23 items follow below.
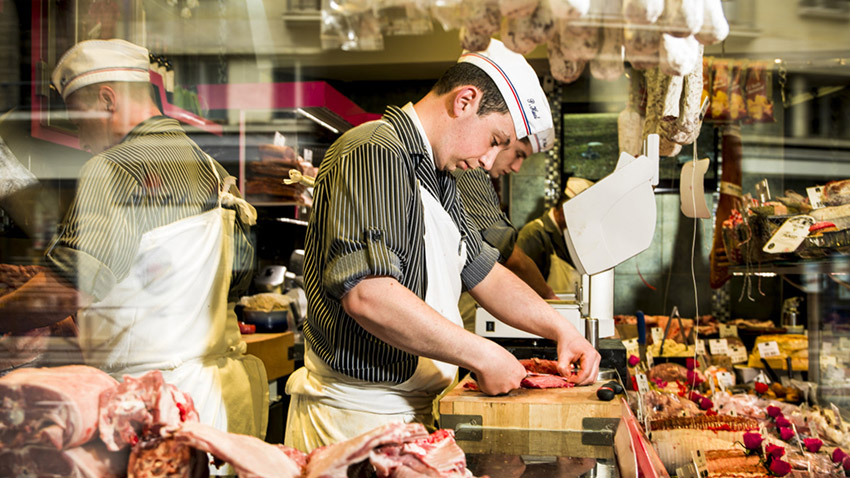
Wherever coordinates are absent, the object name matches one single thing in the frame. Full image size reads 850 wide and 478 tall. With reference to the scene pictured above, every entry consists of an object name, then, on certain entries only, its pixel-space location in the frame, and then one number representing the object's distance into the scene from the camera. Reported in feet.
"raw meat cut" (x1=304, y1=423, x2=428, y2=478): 3.74
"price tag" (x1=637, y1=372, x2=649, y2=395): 10.73
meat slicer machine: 8.09
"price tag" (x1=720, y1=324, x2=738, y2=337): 17.51
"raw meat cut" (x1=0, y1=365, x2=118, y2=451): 3.57
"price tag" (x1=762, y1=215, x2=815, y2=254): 10.33
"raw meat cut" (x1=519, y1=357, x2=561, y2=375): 7.63
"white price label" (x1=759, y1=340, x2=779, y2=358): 14.75
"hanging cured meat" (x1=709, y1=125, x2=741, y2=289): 16.60
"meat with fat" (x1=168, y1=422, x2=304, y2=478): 3.64
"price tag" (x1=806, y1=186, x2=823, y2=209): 10.90
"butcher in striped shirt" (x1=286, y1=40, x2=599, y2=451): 5.44
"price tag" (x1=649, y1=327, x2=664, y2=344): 16.25
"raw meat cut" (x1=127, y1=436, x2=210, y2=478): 3.64
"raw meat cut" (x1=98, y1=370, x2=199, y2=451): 3.65
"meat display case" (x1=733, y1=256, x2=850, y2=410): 12.45
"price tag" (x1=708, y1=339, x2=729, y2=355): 15.76
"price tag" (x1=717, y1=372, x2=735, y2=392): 13.69
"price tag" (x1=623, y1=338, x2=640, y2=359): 14.89
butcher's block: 5.68
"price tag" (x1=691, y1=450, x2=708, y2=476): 7.59
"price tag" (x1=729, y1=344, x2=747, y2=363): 15.87
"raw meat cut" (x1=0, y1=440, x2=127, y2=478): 3.60
